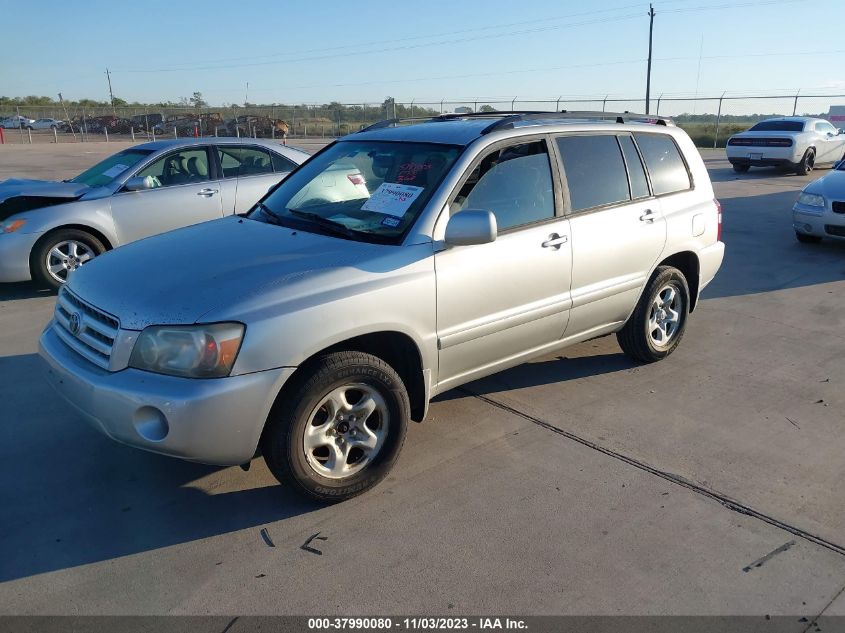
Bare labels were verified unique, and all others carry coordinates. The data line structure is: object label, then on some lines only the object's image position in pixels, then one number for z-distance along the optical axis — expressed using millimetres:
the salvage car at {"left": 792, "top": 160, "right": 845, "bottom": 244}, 8867
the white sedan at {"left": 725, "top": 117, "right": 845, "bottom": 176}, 17797
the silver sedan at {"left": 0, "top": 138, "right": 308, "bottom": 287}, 6945
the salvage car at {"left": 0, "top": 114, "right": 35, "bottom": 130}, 47378
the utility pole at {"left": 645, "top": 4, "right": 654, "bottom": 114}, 37397
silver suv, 3012
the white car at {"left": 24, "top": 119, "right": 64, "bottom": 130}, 47869
